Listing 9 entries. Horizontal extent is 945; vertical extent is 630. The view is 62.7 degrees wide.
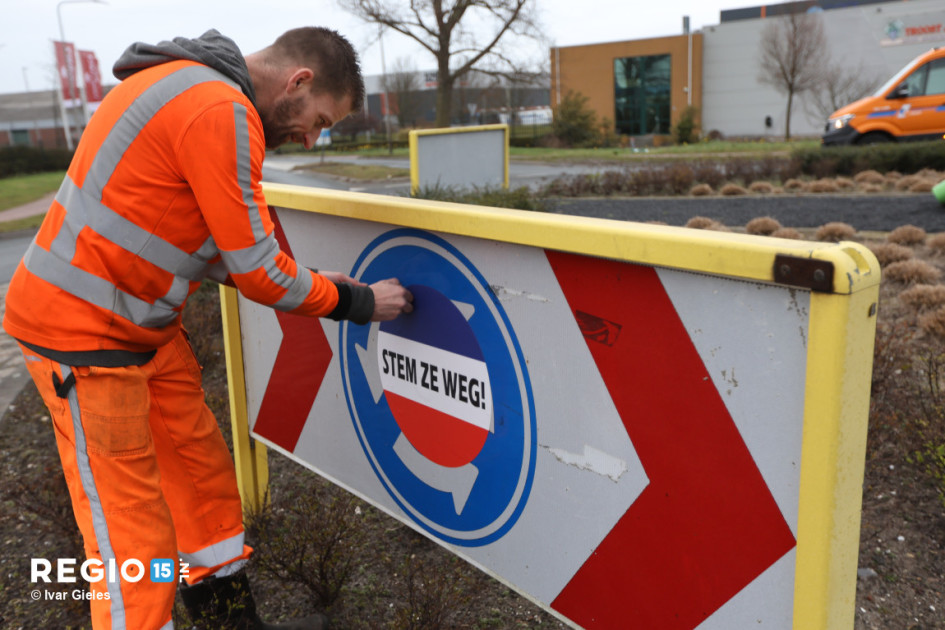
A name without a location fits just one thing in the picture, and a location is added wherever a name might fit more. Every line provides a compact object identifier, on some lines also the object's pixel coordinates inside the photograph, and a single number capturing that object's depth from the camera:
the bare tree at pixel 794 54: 37.12
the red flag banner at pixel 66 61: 36.83
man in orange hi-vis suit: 1.85
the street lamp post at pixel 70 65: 36.44
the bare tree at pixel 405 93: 49.53
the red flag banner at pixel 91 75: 40.47
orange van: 16.72
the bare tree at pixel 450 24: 29.80
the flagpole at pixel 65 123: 39.29
